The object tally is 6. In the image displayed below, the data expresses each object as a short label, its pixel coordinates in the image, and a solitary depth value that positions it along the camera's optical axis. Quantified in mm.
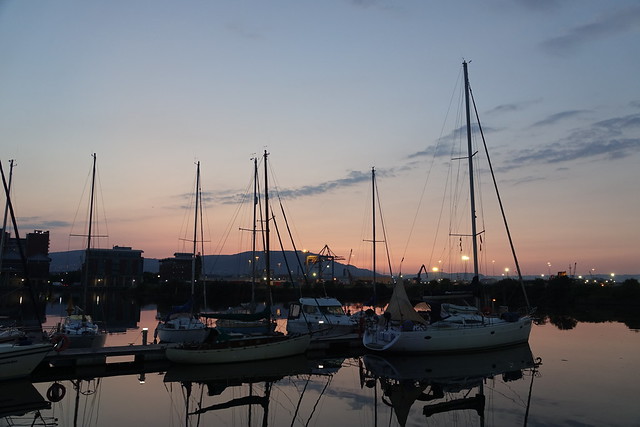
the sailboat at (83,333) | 33125
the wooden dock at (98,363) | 26344
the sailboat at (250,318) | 32031
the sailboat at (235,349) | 27984
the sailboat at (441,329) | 30641
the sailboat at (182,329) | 35812
